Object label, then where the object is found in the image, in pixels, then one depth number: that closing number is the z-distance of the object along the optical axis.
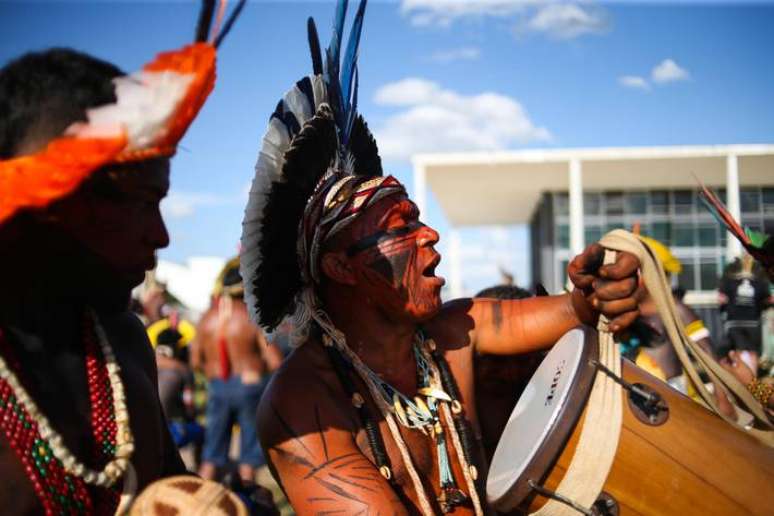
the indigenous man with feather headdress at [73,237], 1.42
